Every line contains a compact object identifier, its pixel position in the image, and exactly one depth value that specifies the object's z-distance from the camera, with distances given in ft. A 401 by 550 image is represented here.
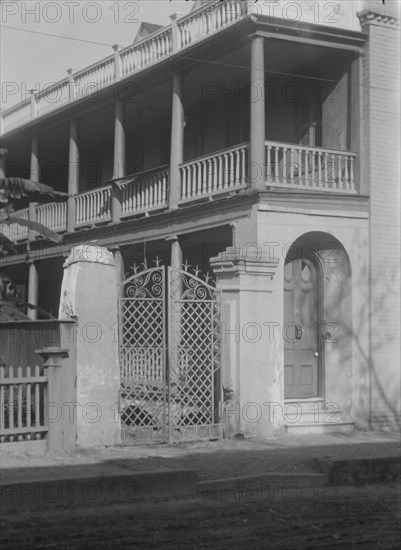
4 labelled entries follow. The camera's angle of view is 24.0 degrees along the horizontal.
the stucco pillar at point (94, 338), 40.27
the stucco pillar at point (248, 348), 45.27
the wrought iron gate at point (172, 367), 42.68
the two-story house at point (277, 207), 45.73
